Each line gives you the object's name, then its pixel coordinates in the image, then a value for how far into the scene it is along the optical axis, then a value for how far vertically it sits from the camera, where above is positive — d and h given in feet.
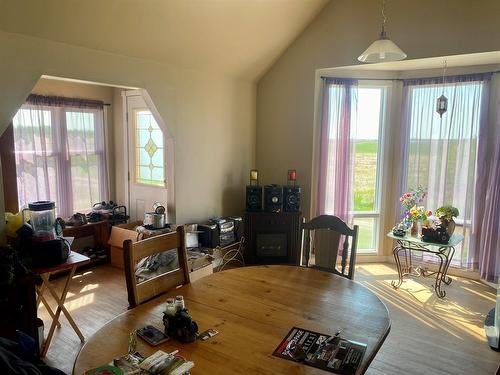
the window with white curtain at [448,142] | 13.50 +0.35
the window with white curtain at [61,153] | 13.48 -0.22
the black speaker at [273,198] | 13.80 -1.82
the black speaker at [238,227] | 13.93 -2.99
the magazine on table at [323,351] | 4.28 -2.49
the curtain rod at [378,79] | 14.83 +2.89
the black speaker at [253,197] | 13.93 -1.81
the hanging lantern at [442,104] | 13.08 +1.68
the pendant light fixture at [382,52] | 8.35 +2.27
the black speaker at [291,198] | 13.89 -1.85
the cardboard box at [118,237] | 14.08 -3.50
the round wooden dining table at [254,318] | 4.37 -2.47
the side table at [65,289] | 8.40 -3.47
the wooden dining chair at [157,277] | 5.84 -2.03
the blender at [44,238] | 8.24 -2.12
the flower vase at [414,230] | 13.11 -2.82
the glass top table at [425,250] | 12.32 -3.47
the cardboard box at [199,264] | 11.34 -3.65
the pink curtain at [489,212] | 12.87 -2.14
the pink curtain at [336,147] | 14.75 +0.13
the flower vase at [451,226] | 12.54 -2.55
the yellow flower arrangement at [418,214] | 12.87 -2.21
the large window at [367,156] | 15.15 -0.23
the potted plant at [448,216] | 12.42 -2.20
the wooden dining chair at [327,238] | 8.08 -2.04
